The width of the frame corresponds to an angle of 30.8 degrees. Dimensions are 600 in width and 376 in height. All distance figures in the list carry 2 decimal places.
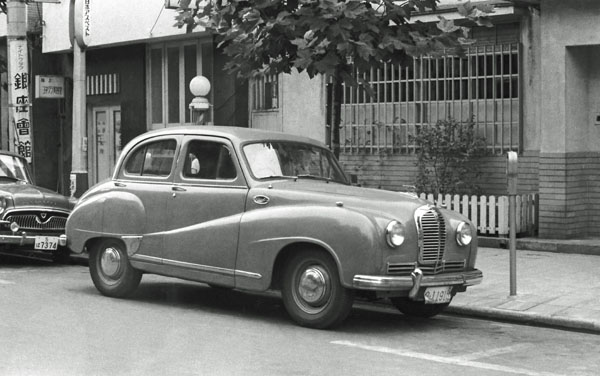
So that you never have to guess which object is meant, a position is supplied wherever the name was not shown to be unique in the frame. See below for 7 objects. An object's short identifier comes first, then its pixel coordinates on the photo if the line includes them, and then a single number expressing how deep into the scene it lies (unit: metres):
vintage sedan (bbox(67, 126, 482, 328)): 9.40
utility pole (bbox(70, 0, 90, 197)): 17.81
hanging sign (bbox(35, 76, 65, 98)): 22.61
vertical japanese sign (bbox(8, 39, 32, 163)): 18.53
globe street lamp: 19.56
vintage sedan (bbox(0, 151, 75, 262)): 14.06
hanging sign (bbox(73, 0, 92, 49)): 17.83
